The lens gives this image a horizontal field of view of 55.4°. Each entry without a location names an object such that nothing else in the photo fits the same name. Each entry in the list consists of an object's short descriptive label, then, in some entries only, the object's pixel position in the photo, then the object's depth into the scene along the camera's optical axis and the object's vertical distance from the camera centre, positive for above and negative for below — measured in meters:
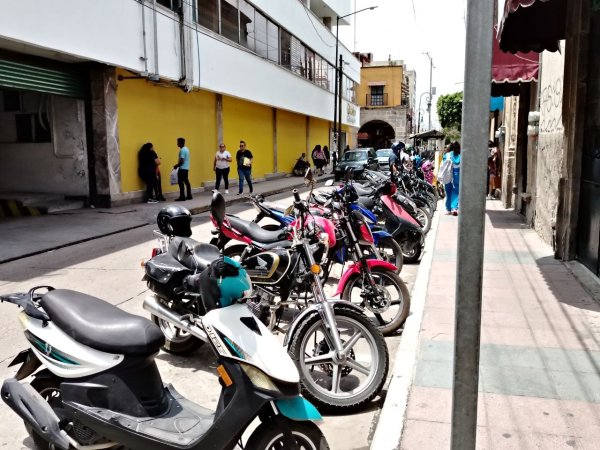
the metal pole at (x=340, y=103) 36.24 +3.19
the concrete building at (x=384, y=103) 59.66 +5.39
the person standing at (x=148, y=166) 15.66 -0.36
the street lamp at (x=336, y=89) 35.38 +4.03
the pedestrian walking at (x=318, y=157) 31.38 -0.29
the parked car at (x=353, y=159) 25.05 -0.35
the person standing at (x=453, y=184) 12.88 -0.74
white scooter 2.68 -1.13
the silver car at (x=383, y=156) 27.55 -0.24
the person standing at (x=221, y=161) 18.36 -0.28
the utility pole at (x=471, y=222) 1.90 -0.24
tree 51.66 +3.90
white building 12.10 +1.83
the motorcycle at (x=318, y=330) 3.82 -1.23
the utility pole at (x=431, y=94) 53.09 +6.04
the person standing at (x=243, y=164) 19.17 -0.40
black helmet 4.97 -0.60
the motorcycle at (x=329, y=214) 6.60 -0.85
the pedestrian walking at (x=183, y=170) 16.15 -0.50
